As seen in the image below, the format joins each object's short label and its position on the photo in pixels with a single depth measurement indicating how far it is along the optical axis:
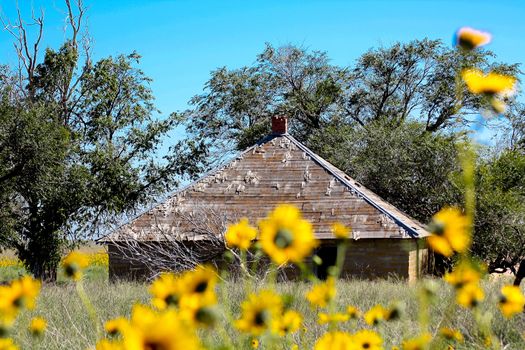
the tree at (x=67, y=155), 45.42
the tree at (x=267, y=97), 62.98
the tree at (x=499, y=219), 43.85
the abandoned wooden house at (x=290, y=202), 38.44
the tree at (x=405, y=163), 49.95
